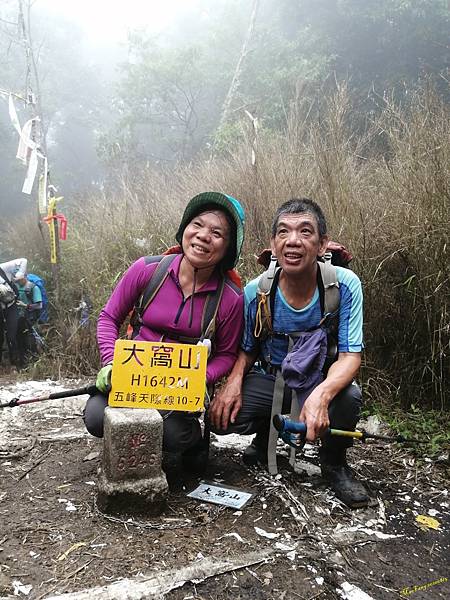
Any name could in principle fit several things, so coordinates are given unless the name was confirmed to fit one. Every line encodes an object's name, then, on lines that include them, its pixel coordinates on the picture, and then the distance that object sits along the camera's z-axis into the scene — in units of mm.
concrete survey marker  1881
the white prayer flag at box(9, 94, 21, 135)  6227
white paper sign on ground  2072
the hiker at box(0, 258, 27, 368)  5516
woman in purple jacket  2156
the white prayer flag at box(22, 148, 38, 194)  5697
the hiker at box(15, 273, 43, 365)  5570
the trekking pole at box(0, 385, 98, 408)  2189
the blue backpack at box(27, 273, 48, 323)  6078
